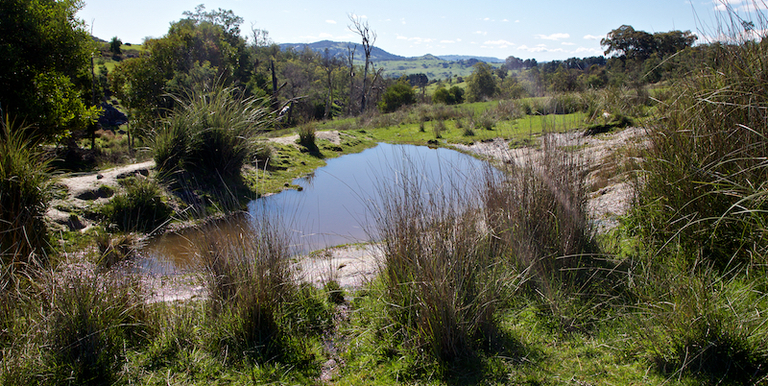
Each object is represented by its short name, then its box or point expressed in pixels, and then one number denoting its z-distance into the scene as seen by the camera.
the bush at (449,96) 38.88
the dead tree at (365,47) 34.59
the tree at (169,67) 20.38
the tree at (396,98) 34.09
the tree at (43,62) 8.28
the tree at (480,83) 43.91
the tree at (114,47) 50.88
